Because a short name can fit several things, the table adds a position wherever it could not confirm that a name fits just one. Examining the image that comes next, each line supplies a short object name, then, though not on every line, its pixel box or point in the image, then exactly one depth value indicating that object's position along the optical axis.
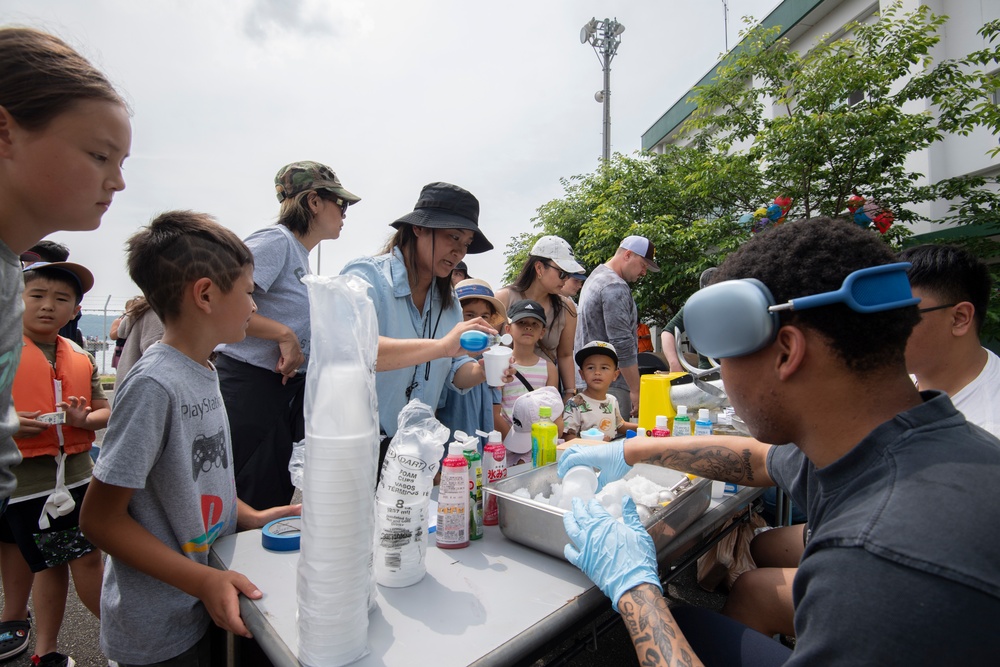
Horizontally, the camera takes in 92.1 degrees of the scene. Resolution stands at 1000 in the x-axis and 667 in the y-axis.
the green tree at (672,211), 8.54
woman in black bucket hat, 2.23
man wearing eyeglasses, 2.04
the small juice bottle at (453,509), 1.52
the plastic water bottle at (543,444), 2.20
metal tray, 1.49
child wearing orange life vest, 2.35
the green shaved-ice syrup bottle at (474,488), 1.63
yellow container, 2.87
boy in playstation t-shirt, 1.30
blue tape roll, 1.53
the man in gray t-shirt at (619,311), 4.35
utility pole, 14.90
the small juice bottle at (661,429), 2.50
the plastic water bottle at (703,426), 2.57
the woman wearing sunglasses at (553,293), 4.02
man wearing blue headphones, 0.76
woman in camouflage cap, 2.34
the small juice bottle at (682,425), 2.62
